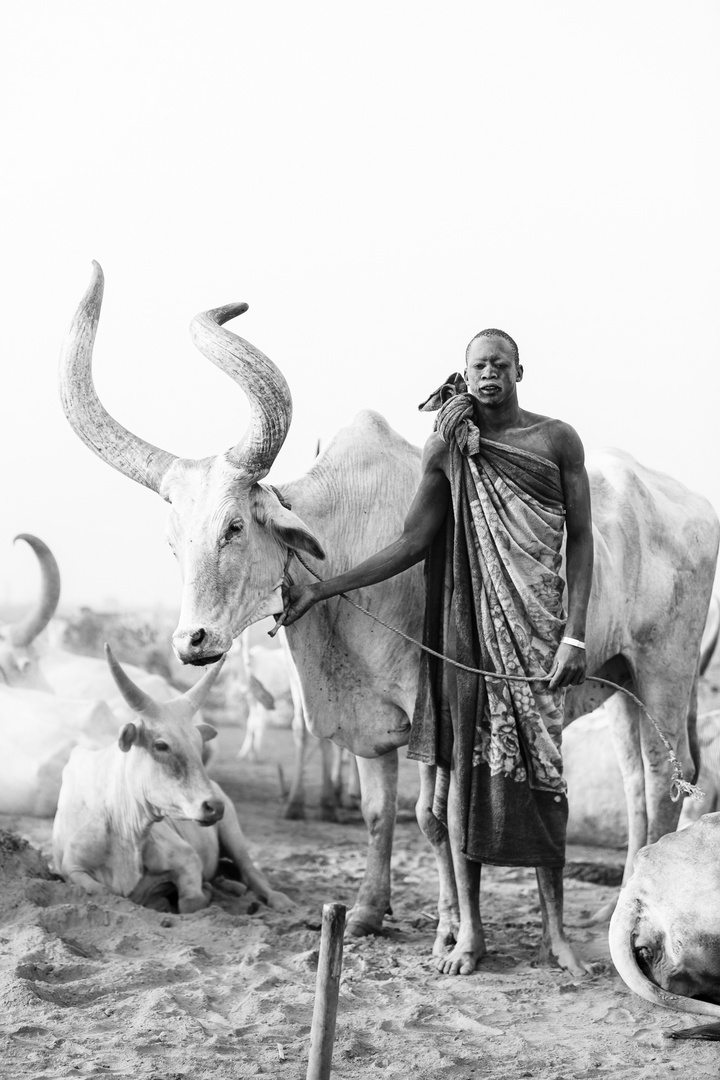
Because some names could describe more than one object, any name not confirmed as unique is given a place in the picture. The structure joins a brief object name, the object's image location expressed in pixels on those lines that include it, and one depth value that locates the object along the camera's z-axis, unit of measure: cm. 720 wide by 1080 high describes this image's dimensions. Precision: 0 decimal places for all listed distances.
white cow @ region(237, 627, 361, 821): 788
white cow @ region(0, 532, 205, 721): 769
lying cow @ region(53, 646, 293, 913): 529
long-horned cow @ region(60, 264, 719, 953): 424
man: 419
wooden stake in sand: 278
